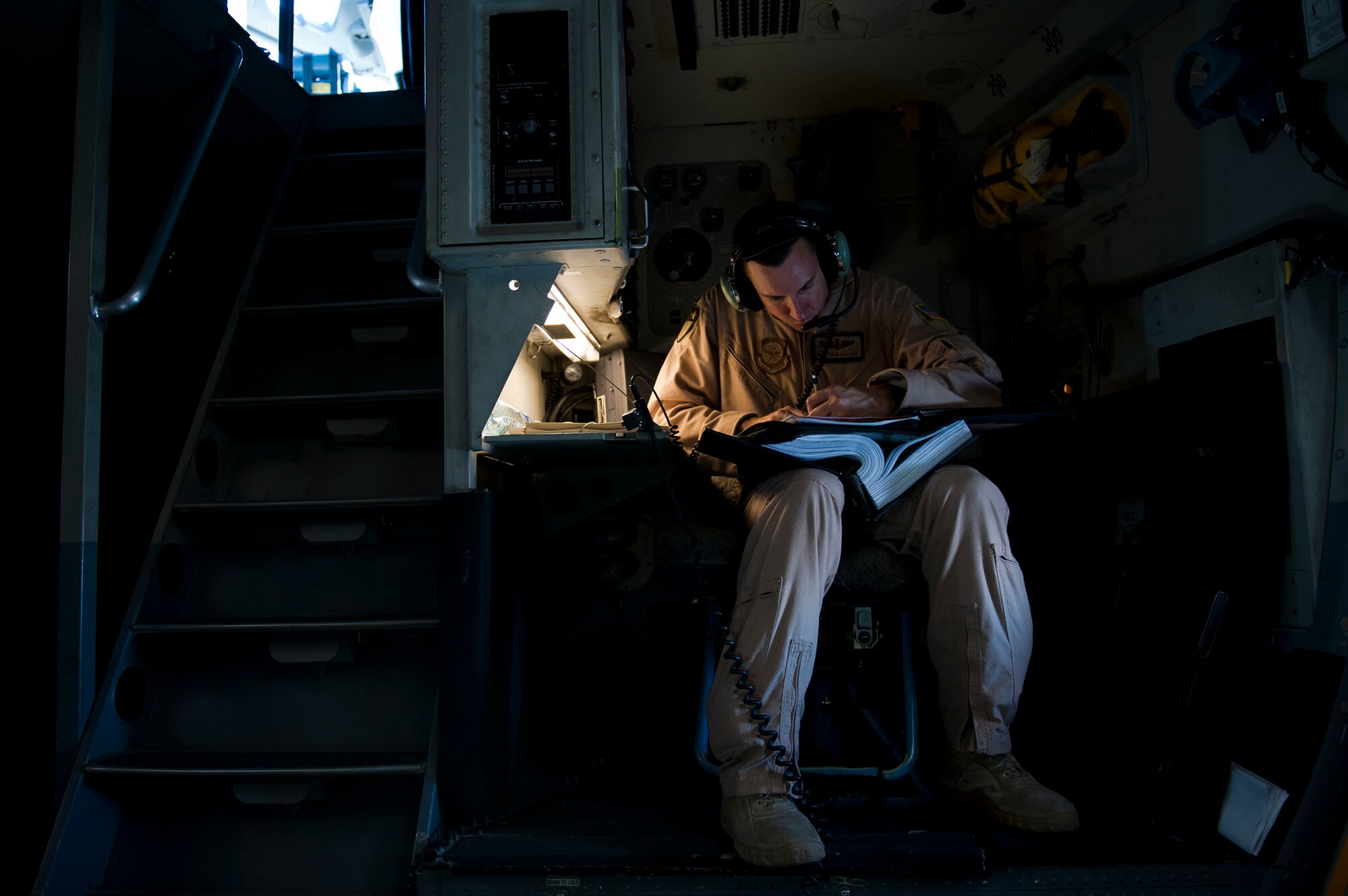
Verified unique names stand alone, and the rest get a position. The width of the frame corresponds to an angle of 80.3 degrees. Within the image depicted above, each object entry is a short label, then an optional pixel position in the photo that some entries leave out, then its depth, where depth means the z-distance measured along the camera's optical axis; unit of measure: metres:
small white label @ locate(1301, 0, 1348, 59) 1.53
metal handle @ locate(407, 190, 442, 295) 2.19
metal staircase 1.96
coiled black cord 1.68
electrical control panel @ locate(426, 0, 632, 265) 2.05
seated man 1.69
